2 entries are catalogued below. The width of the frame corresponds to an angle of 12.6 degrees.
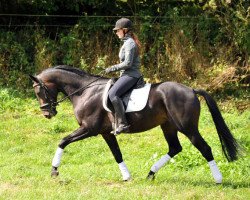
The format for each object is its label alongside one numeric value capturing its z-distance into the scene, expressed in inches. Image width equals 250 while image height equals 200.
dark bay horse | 686.0
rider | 697.7
